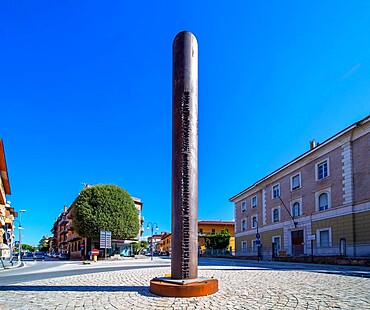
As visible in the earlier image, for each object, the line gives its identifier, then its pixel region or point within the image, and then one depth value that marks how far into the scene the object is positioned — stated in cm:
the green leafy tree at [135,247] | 5608
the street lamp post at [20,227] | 4816
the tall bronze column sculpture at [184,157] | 902
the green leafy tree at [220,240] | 6501
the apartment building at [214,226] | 8406
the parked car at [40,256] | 6222
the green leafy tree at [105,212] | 4466
